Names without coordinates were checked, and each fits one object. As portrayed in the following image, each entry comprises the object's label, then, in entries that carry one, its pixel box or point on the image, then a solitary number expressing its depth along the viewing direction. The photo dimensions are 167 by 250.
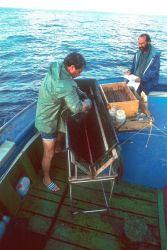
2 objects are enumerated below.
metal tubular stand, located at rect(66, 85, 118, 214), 3.05
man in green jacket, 3.13
